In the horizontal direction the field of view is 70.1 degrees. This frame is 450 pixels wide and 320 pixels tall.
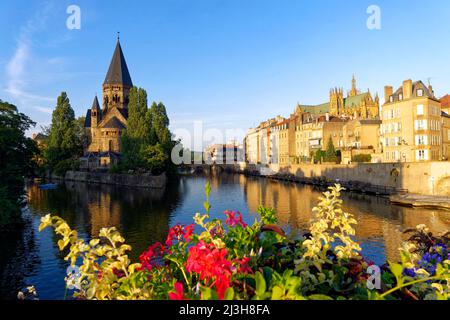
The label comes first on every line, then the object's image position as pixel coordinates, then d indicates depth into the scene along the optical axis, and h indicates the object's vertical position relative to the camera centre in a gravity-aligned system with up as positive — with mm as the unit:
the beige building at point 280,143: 117500 +7864
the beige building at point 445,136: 68875 +5335
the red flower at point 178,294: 2363 -954
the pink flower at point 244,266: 2939 -951
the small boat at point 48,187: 76562 -4726
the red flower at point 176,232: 4449 -948
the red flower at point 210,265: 2545 -867
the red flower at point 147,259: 3908 -1161
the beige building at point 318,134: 100500 +9284
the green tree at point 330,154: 84688 +2273
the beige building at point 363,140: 83750 +5947
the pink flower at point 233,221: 4506 -802
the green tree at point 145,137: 73125 +7147
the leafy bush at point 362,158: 76631 +1000
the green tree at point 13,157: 31117 +1185
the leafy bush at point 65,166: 98312 +226
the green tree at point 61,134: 99188 +10241
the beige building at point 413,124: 60250 +7161
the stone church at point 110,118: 105750 +17917
